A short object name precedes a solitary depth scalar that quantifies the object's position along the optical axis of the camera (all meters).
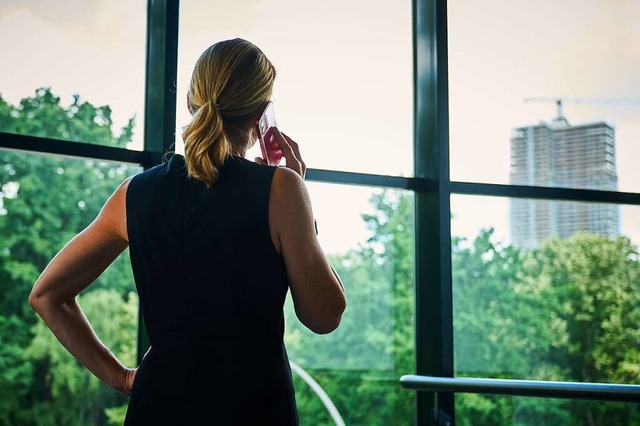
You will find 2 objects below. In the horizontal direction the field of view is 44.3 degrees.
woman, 1.21
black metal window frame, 3.00
